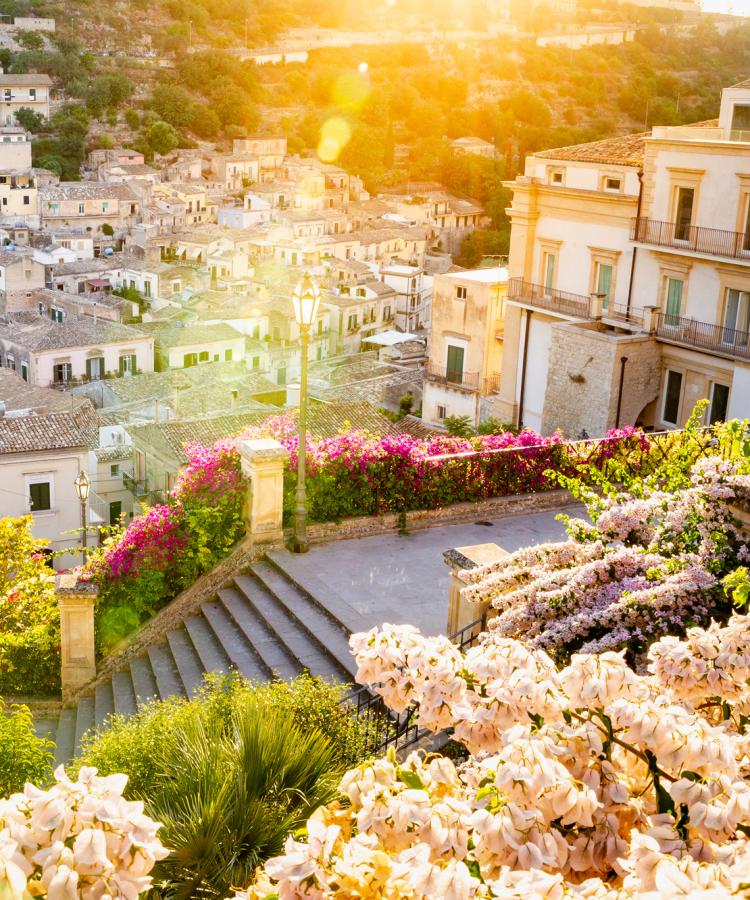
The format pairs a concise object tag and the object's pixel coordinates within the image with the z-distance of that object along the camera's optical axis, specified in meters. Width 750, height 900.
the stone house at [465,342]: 33.12
